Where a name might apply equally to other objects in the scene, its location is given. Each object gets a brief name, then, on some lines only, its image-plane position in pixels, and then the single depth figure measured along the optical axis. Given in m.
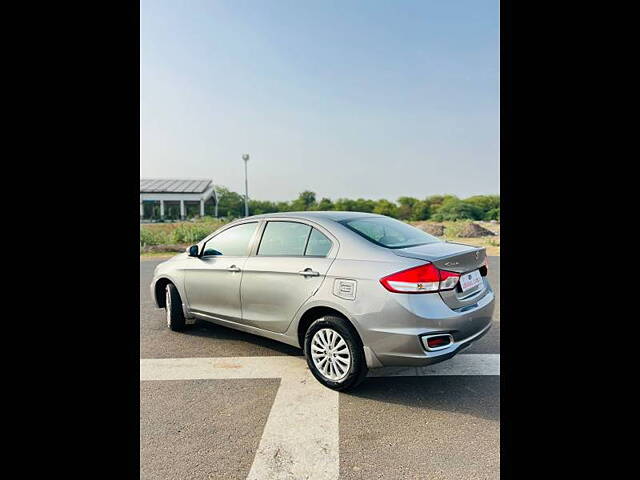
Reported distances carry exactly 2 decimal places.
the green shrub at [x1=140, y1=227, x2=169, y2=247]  16.66
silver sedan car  3.01
